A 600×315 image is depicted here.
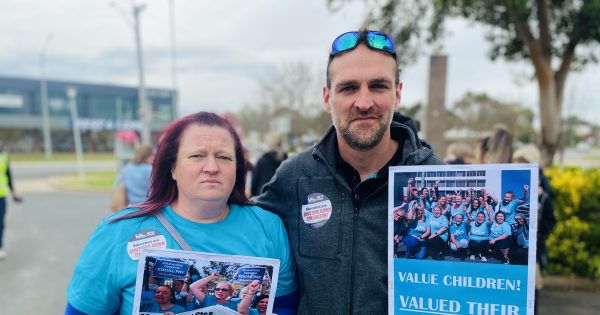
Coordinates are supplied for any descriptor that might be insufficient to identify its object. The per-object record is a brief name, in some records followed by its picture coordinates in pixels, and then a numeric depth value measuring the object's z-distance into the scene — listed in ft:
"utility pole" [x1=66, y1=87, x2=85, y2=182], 60.14
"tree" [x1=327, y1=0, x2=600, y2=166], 21.34
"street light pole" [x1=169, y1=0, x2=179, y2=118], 68.10
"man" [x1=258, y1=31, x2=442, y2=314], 5.29
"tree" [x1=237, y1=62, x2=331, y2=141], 94.48
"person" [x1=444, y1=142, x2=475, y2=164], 17.87
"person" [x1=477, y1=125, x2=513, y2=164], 11.94
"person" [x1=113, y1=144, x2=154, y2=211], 15.90
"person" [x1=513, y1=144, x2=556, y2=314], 11.26
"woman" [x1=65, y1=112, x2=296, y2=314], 5.03
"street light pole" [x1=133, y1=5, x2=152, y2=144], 45.37
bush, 15.71
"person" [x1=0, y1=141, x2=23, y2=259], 21.40
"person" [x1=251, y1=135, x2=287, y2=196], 18.83
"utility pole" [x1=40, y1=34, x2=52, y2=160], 104.42
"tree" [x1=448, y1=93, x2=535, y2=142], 85.30
